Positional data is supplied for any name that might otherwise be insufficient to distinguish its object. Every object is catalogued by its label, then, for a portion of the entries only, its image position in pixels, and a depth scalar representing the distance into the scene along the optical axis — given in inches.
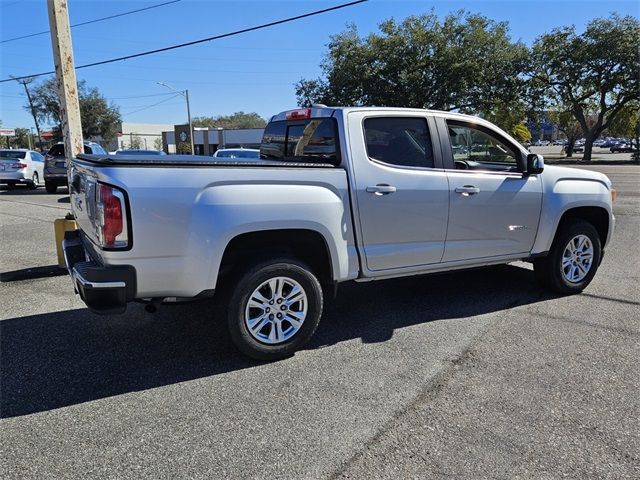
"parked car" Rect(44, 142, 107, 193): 700.7
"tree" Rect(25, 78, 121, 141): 2442.2
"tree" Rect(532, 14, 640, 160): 1510.8
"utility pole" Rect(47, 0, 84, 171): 257.3
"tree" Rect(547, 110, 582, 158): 1992.6
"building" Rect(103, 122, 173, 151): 2842.0
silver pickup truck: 132.3
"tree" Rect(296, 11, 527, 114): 1544.0
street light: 1743.4
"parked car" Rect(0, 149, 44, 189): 769.6
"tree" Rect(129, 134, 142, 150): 2910.4
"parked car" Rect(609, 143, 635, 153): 2563.7
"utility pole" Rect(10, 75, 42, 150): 2184.4
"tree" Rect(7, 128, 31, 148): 3932.1
